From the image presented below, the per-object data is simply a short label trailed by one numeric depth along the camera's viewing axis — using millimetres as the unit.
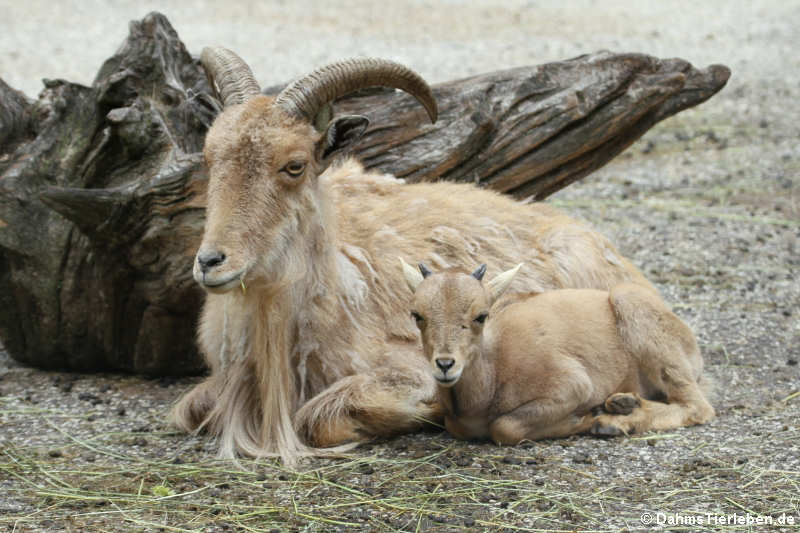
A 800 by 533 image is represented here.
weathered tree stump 12852
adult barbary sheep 10633
